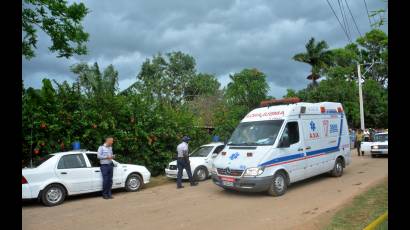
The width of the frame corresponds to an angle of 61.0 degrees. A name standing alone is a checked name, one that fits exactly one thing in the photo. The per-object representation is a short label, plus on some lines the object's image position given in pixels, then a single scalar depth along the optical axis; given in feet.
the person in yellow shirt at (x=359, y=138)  69.97
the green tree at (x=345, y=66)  143.74
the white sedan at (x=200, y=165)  43.60
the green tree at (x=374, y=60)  147.33
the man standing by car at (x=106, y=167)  34.27
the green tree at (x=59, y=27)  35.37
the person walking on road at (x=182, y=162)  39.40
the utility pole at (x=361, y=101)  92.56
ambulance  30.88
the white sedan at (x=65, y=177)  30.96
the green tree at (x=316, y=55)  148.36
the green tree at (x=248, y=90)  103.71
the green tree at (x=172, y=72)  128.57
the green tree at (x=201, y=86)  128.98
